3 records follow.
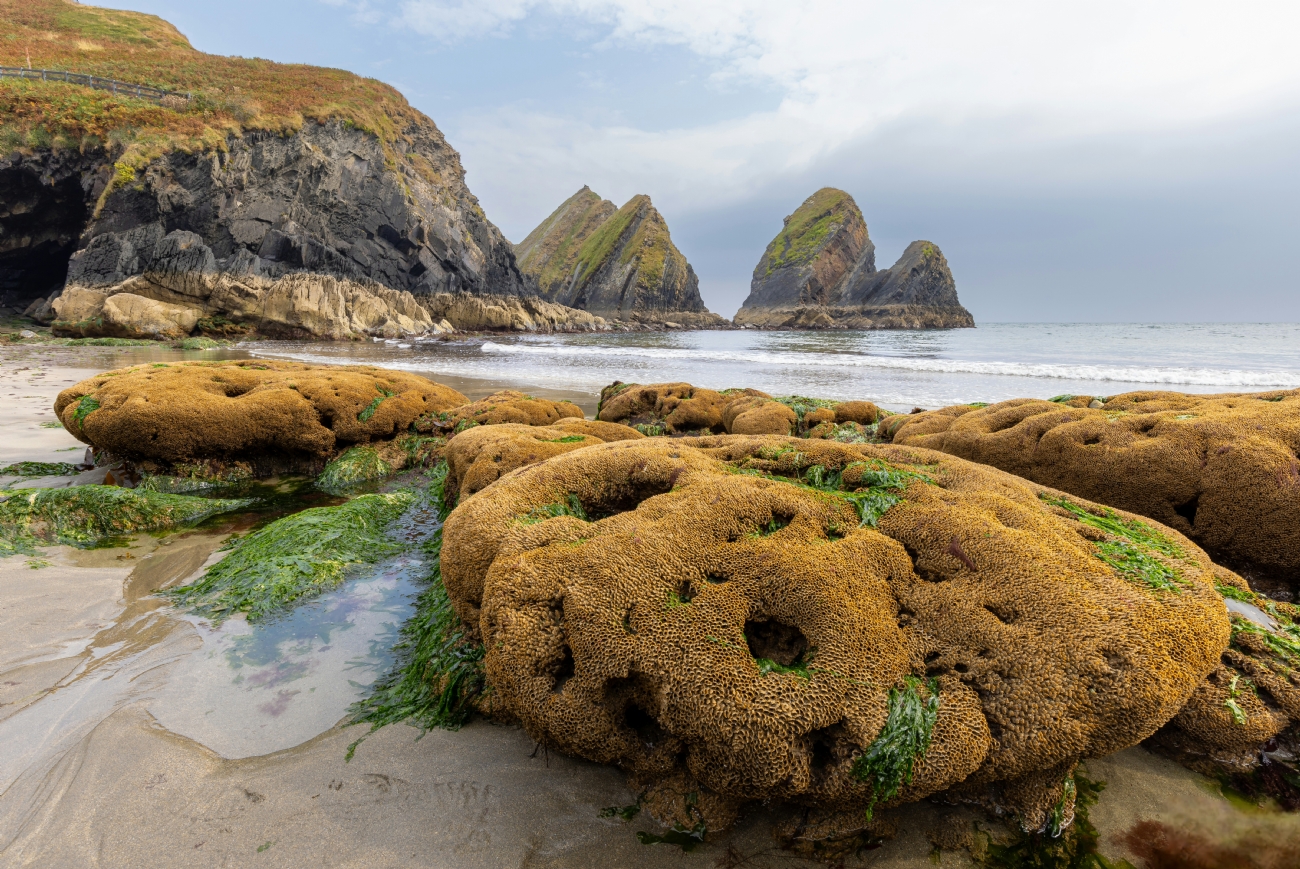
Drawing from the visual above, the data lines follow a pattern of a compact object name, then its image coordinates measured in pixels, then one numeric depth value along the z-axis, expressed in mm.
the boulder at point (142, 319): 30000
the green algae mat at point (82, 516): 5047
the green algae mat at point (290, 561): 4145
